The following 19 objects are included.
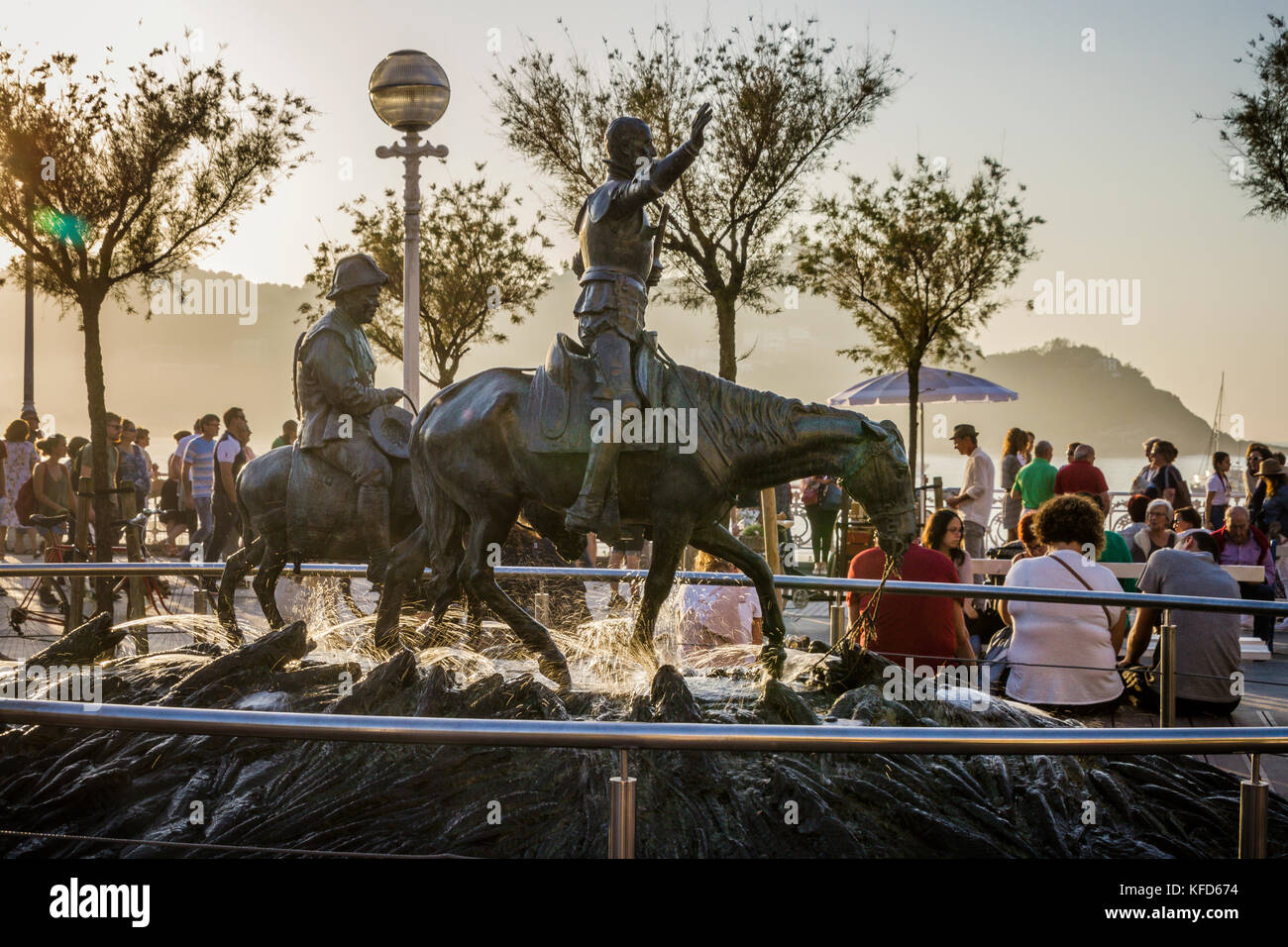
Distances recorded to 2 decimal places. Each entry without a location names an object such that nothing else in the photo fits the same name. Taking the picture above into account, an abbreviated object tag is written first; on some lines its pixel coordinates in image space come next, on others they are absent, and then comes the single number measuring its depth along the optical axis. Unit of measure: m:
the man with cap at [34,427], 16.79
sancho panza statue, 7.21
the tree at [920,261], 21.70
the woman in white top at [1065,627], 6.07
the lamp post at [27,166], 13.40
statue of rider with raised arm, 5.73
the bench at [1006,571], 9.85
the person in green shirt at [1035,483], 12.26
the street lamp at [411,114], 10.11
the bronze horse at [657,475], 5.82
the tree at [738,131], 19.06
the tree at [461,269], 25.91
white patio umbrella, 18.92
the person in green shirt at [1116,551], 9.69
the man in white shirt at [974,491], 12.59
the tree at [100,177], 13.51
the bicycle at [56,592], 9.71
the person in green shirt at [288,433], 12.79
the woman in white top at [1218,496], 15.52
